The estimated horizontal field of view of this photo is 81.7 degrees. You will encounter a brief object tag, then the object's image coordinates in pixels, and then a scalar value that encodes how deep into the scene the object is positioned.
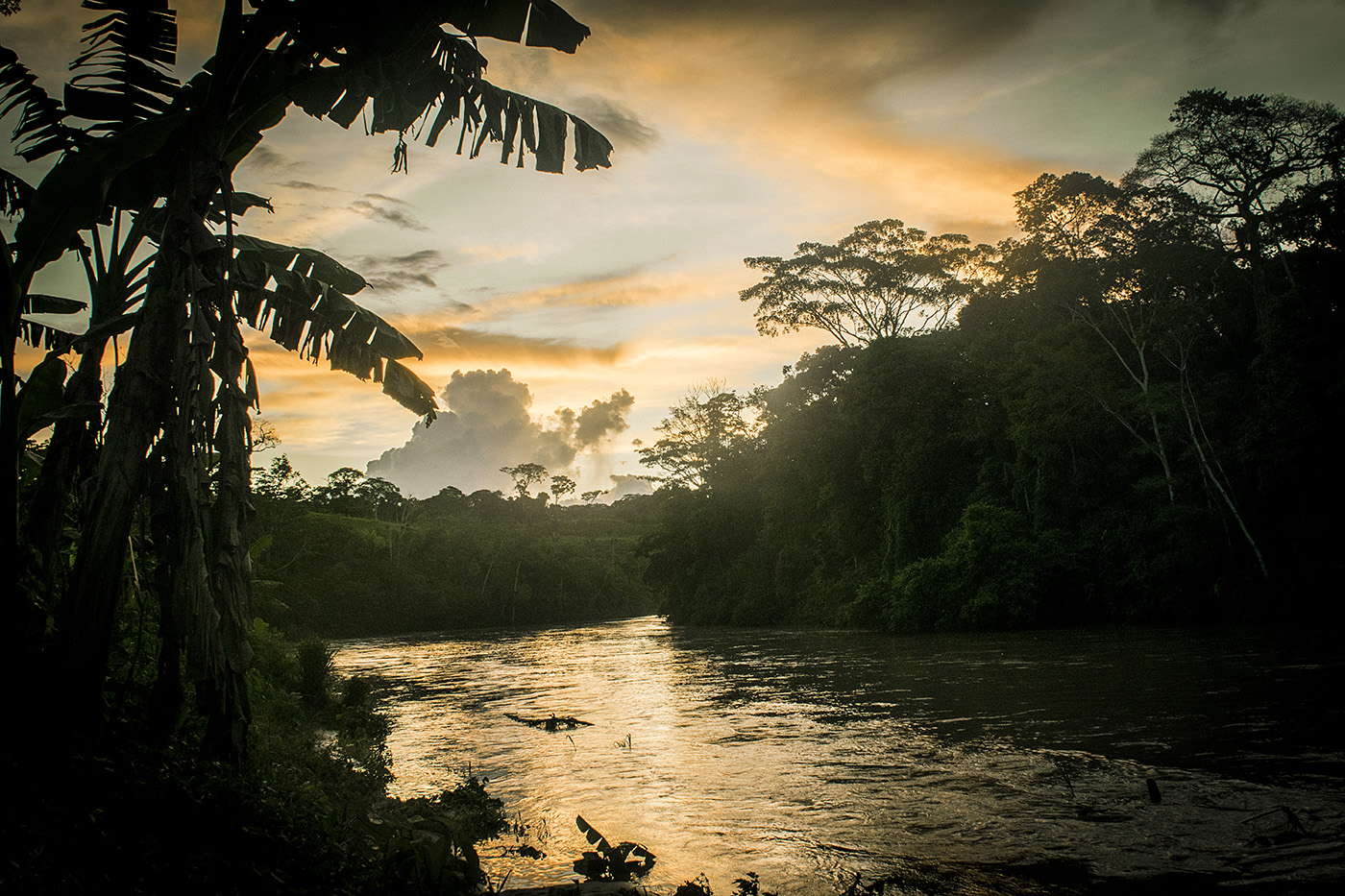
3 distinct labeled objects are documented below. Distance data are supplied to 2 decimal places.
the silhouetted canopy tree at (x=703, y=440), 50.19
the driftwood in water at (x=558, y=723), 12.87
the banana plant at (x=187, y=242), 4.52
